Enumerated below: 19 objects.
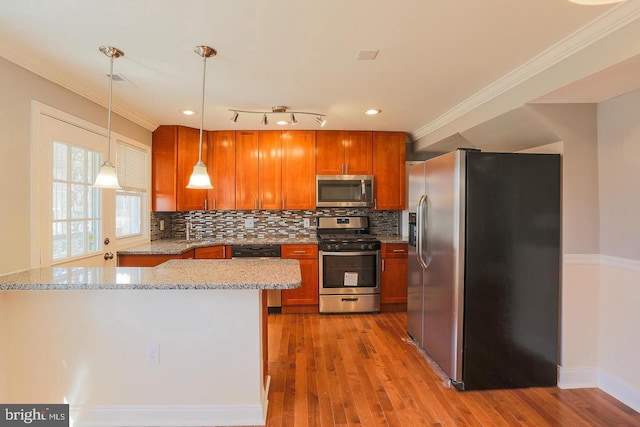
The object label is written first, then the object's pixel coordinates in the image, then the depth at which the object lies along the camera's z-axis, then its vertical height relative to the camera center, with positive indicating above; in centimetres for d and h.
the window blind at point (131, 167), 338 +45
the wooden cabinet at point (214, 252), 382 -49
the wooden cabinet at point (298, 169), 422 +53
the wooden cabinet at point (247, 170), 421 +51
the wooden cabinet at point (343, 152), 423 +74
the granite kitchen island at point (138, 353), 198 -84
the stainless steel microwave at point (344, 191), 423 +26
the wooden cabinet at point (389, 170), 428 +53
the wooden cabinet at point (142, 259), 332 -49
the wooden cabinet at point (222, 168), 420 +53
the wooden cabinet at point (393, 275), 406 -77
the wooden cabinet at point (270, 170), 421 +51
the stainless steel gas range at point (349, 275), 402 -76
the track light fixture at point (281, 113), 322 +98
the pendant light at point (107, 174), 200 +21
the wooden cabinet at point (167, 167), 392 +50
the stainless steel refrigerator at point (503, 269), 237 -40
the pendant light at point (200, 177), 212 +21
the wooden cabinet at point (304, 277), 404 -79
